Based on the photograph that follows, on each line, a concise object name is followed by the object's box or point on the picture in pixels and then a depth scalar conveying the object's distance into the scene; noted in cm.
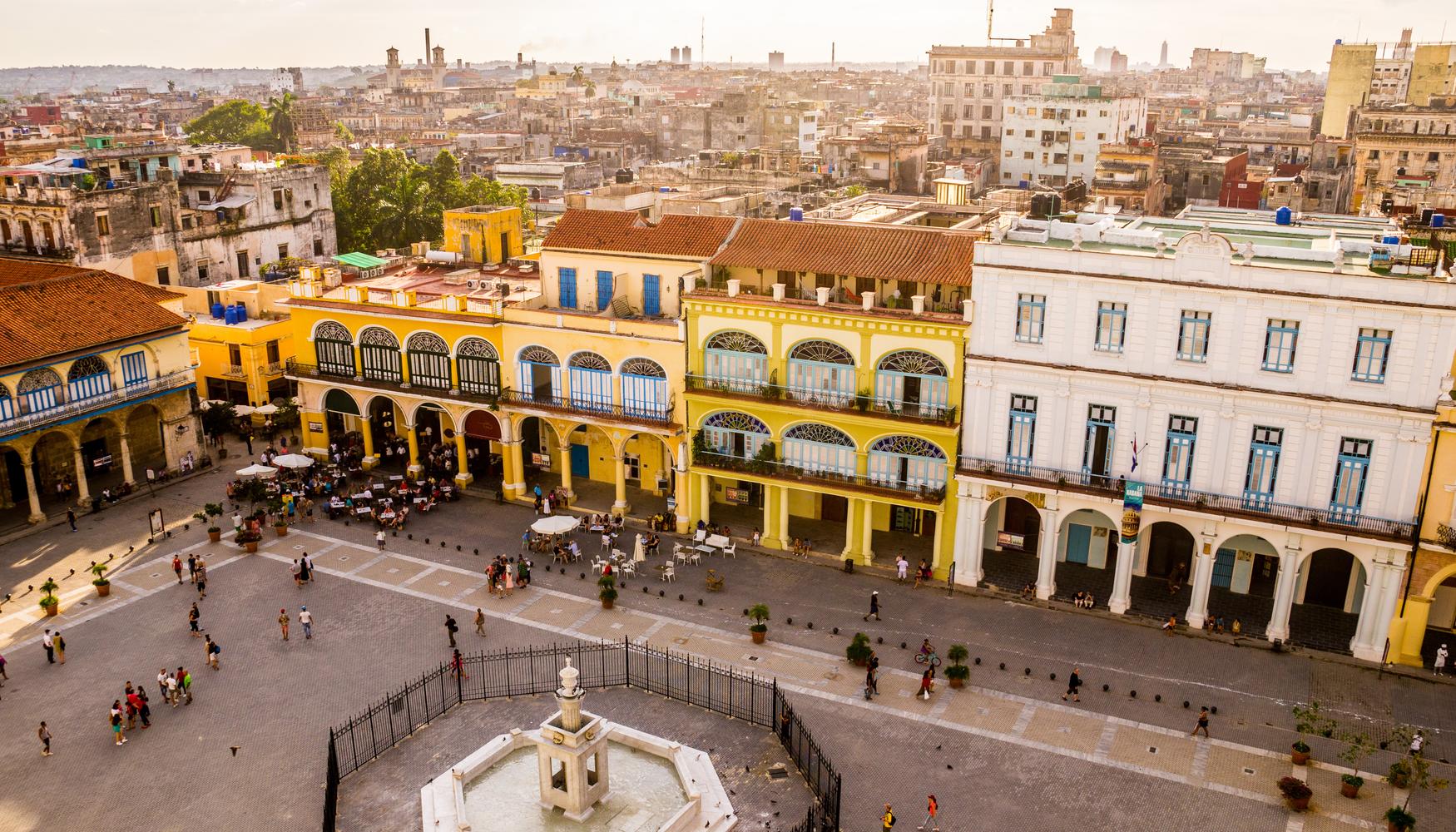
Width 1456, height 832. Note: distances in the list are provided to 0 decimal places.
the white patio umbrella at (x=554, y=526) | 4972
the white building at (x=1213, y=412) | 3953
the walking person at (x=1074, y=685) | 3891
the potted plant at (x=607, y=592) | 4581
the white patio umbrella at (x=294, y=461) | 5669
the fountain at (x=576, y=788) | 3014
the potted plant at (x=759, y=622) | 4269
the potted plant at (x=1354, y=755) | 3375
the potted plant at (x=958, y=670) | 3969
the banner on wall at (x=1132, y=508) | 4250
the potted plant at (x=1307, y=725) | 3469
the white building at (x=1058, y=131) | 12300
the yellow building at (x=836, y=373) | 4669
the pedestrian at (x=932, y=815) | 3241
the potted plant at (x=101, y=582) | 4662
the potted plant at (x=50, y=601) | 4456
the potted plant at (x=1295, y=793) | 3297
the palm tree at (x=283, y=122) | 16088
